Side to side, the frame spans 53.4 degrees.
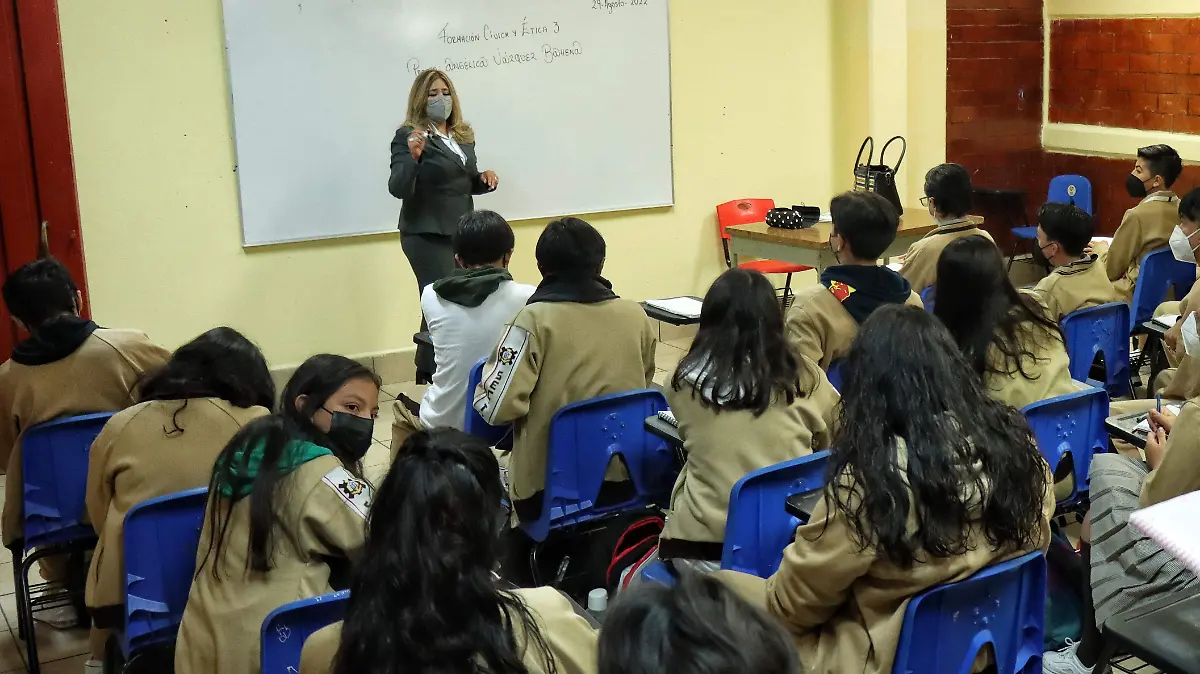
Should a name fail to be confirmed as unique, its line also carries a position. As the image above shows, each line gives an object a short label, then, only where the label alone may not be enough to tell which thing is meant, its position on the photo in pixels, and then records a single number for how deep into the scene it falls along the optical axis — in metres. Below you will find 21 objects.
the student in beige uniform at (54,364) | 3.18
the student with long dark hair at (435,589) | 1.50
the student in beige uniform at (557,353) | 3.19
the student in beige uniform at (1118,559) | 2.57
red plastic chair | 6.55
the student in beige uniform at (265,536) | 2.08
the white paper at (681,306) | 4.13
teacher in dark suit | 5.17
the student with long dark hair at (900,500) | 1.87
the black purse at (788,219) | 5.83
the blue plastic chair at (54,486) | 3.06
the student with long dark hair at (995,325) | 3.08
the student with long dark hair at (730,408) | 2.66
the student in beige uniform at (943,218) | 4.55
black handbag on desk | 5.96
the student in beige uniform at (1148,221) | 5.20
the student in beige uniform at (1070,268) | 4.20
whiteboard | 5.43
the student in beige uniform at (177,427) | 2.56
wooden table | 5.51
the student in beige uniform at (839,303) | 3.39
